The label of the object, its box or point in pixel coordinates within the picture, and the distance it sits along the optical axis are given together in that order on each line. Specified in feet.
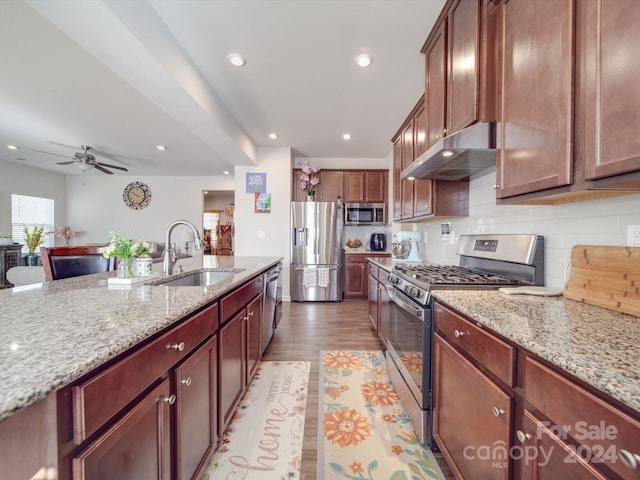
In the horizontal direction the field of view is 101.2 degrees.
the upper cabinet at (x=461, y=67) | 4.47
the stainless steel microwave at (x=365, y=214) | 15.17
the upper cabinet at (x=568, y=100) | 2.53
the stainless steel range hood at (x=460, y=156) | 4.53
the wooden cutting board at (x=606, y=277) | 3.07
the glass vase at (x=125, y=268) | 4.71
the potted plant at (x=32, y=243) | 17.01
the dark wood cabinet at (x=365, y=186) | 15.37
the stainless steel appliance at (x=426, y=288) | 4.53
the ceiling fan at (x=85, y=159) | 13.98
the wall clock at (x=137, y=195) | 21.53
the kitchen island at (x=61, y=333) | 1.56
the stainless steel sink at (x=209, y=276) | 6.64
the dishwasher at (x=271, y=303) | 7.56
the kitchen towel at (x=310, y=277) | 14.23
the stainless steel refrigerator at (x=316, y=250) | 14.23
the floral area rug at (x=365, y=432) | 4.25
